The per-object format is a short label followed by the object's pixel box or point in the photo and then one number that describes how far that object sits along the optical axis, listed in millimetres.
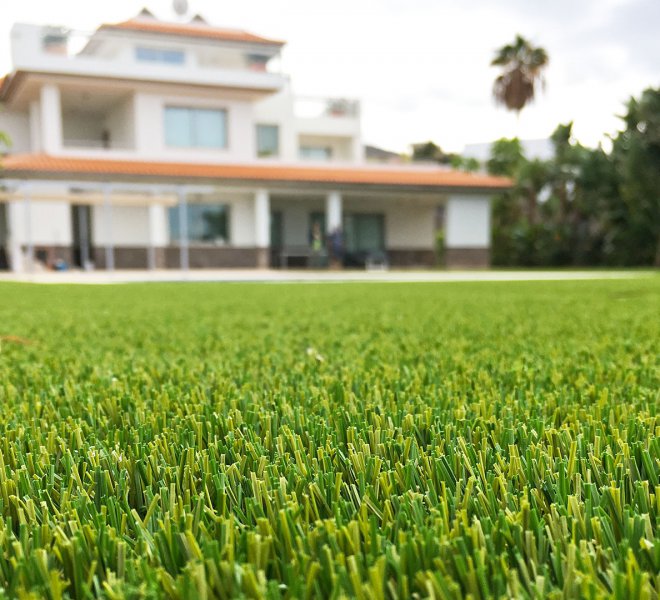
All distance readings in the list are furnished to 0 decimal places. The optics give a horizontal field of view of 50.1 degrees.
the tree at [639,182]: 24438
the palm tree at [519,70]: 41094
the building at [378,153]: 51781
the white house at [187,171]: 23031
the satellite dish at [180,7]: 29438
